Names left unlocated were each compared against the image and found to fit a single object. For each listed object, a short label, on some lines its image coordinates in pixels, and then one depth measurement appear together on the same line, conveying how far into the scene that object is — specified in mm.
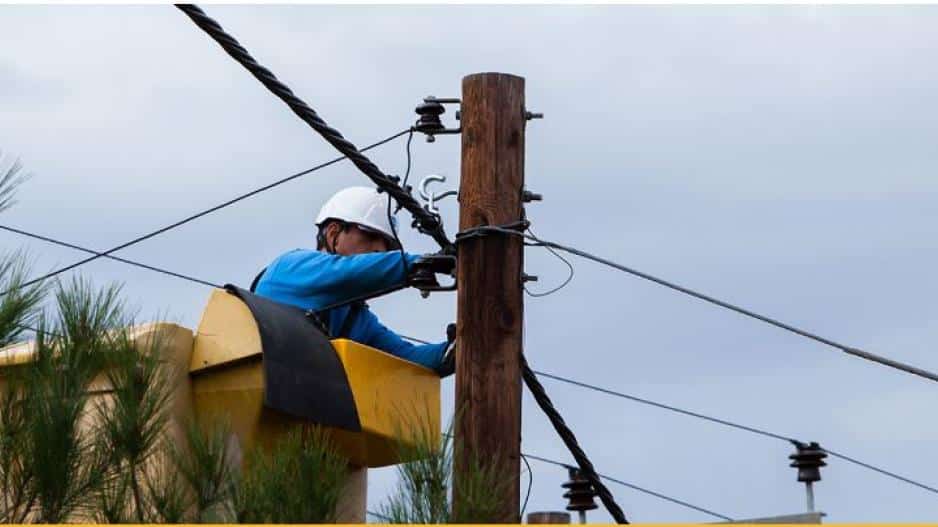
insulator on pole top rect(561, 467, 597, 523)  18281
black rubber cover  16687
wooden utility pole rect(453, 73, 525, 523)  16656
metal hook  17875
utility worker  18328
